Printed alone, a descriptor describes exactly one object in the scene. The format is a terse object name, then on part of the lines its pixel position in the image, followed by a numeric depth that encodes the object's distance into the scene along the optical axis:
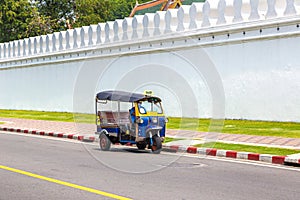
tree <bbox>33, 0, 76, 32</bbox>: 55.00
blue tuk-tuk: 13.01
